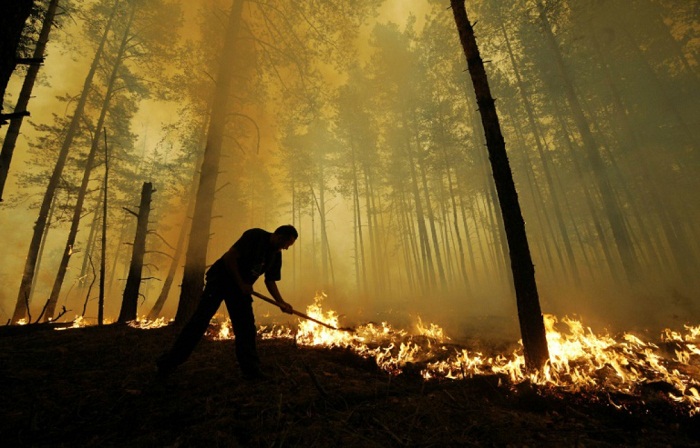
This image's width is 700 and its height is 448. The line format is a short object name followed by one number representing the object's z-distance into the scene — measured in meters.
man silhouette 3.83
